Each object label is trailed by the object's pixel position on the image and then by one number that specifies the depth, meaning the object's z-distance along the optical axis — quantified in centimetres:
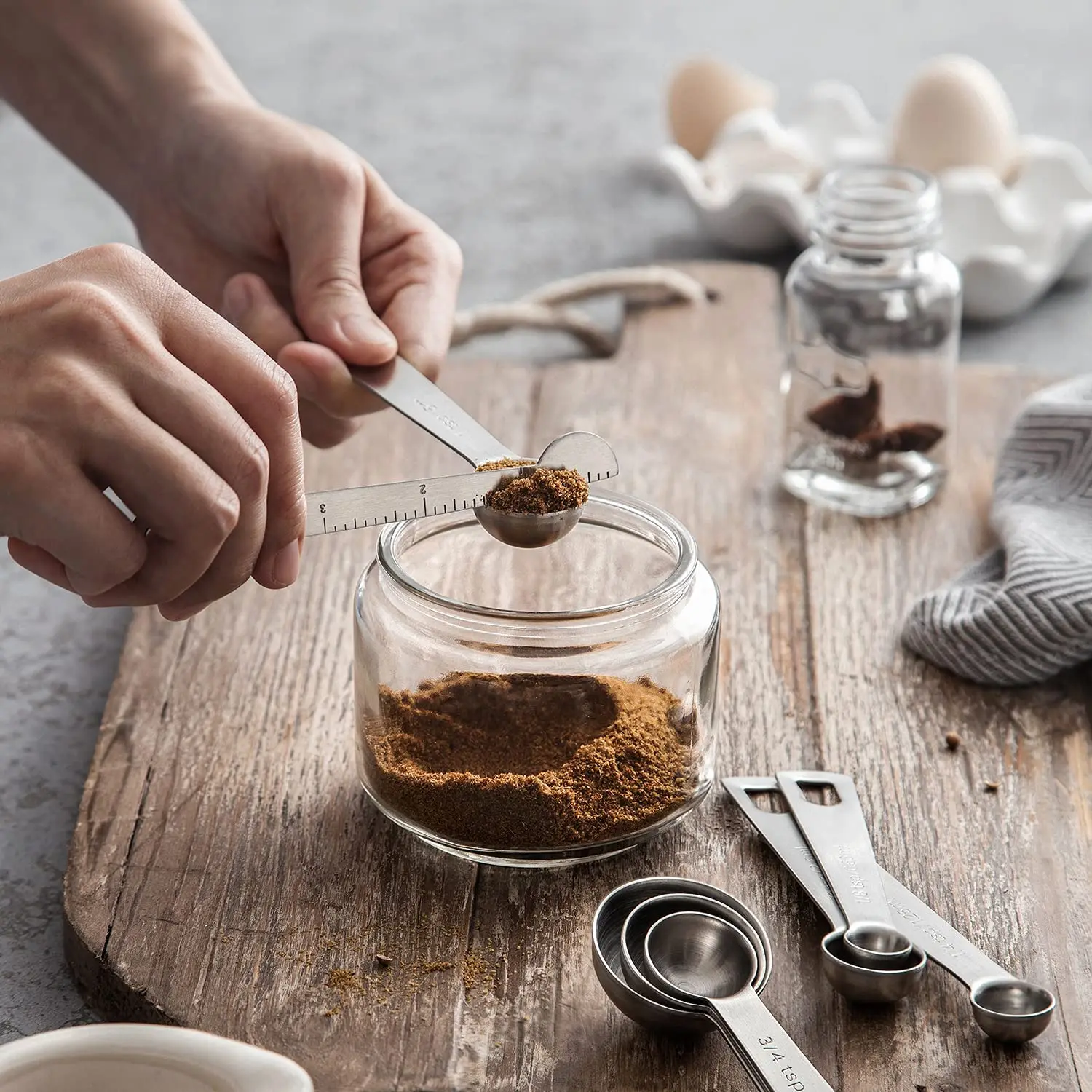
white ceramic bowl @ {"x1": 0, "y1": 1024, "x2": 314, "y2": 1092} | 57
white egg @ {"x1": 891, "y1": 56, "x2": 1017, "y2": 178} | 100
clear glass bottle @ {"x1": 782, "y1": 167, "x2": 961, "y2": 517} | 82
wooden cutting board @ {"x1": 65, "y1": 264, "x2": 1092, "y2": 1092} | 60
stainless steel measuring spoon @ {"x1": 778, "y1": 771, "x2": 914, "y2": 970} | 61
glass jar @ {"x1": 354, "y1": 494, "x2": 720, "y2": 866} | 64
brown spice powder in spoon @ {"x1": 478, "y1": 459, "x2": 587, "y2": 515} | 66
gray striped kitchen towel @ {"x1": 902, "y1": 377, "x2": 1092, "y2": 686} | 71
